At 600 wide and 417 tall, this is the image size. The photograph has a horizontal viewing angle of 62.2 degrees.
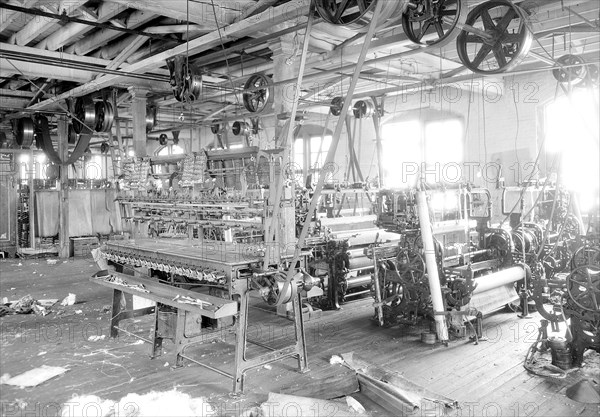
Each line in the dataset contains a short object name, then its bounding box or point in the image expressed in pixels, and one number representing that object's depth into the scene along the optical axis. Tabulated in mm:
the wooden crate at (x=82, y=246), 11336
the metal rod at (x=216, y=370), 3676
